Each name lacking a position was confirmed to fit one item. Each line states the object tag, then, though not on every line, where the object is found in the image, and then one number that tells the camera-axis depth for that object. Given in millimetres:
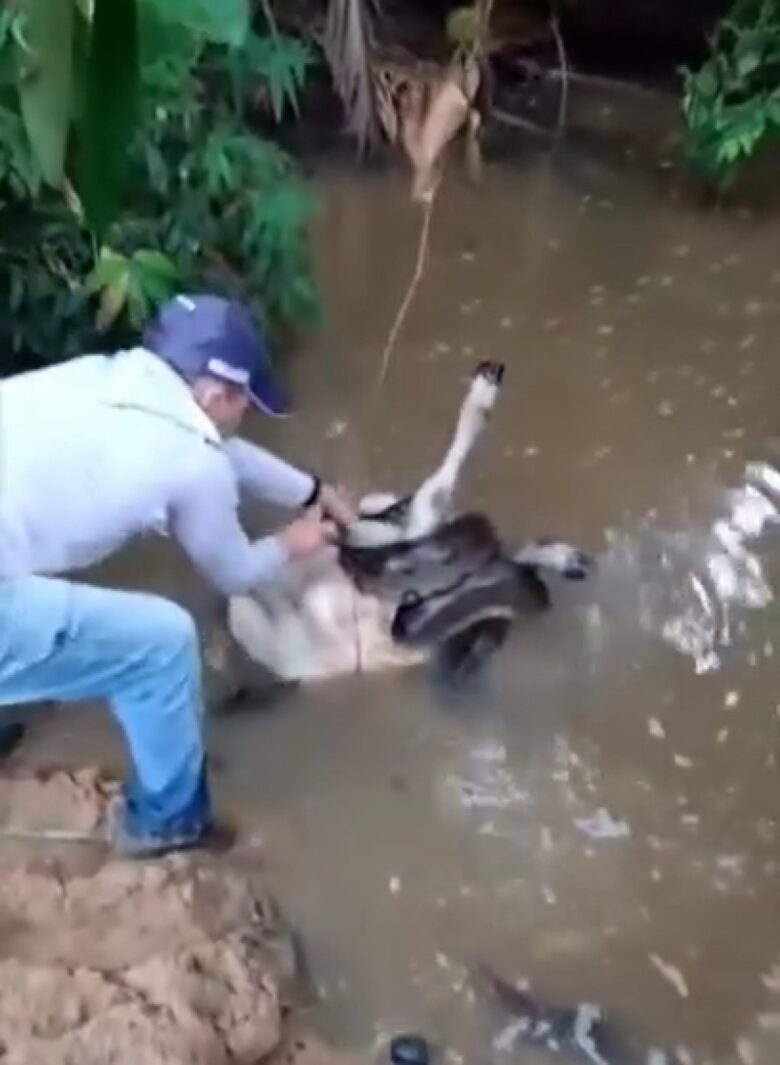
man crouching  2309
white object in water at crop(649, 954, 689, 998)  2404
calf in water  2852
